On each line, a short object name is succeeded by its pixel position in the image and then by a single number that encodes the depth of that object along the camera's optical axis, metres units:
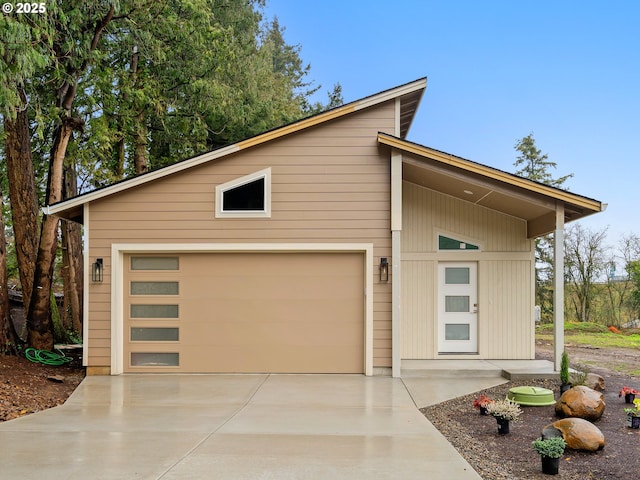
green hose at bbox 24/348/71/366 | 9.59
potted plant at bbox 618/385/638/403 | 6.72
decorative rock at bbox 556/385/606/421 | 5.91
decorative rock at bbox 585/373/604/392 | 7.62
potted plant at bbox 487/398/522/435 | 5.47
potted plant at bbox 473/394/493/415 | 6.27
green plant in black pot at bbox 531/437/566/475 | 4.23
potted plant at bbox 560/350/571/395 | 7.37
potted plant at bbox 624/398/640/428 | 5.61
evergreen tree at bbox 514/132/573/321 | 21.28
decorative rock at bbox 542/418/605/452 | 4.79
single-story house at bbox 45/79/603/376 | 8.77
